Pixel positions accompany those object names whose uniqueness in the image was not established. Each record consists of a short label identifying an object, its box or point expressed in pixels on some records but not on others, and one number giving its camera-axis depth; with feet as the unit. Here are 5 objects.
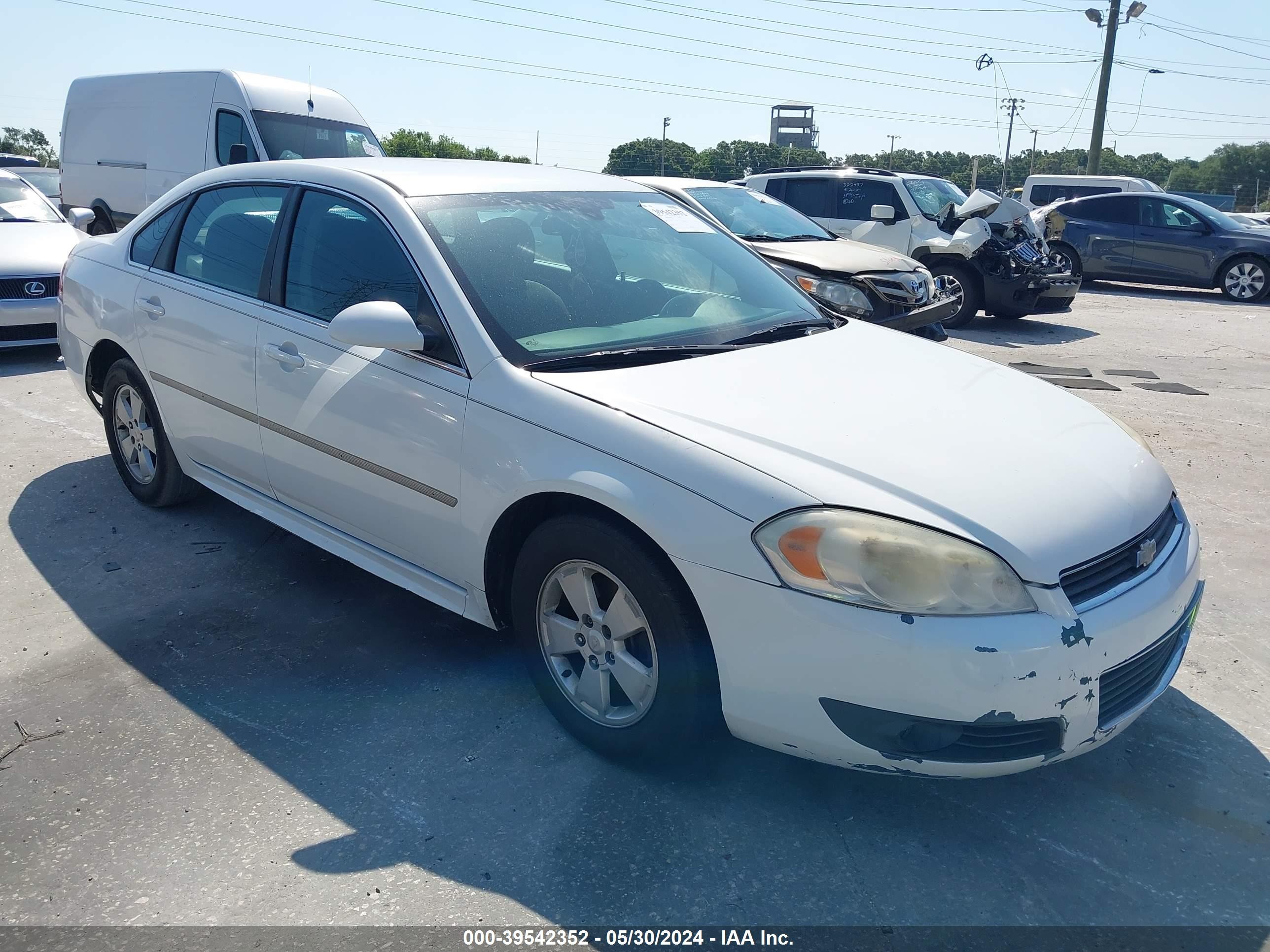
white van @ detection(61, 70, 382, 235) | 39.06
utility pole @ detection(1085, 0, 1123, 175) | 97.55
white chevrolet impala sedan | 7.68
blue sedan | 50.24
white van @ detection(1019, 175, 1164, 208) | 68.18
